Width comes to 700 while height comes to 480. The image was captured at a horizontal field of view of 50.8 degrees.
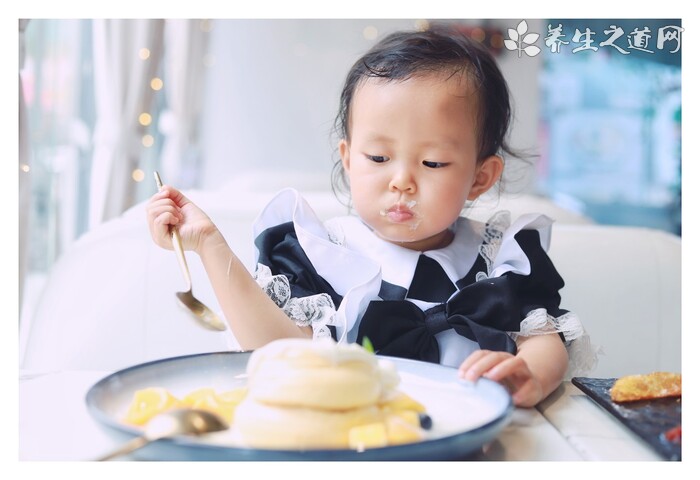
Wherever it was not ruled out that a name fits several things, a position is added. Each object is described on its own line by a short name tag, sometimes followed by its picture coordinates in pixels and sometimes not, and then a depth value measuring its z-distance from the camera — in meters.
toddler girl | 0.89
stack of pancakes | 0.49
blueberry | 0.55
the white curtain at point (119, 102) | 2.23
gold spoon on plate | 0.47
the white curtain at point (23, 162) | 1.10
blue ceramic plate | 0.47
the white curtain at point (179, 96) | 3.58
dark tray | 0.57
